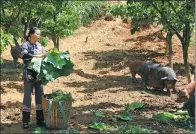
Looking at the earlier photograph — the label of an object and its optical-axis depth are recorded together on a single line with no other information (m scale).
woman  9.43
